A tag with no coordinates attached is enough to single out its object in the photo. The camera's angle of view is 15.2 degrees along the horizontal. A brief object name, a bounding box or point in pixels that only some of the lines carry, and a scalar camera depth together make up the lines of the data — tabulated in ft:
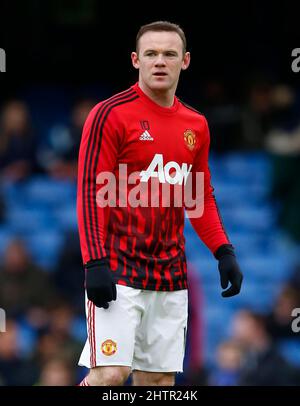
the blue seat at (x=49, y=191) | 35.78
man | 15.78
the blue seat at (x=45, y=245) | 33.91
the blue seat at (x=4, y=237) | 33.65
